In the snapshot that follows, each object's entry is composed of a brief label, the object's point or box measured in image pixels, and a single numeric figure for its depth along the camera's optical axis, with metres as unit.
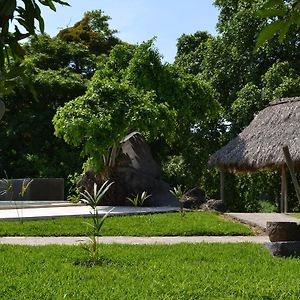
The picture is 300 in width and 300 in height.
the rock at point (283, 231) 6.48
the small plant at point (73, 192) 15.42
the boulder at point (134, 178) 14.53
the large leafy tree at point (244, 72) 18.16
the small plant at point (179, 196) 11.68
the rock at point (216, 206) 13.23
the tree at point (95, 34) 23.20
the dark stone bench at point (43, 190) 17.94
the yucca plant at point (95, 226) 5.96
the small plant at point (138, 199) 13.60
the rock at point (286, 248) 6.49
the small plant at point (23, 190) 9.00
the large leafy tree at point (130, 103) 13.41
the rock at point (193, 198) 13.98
